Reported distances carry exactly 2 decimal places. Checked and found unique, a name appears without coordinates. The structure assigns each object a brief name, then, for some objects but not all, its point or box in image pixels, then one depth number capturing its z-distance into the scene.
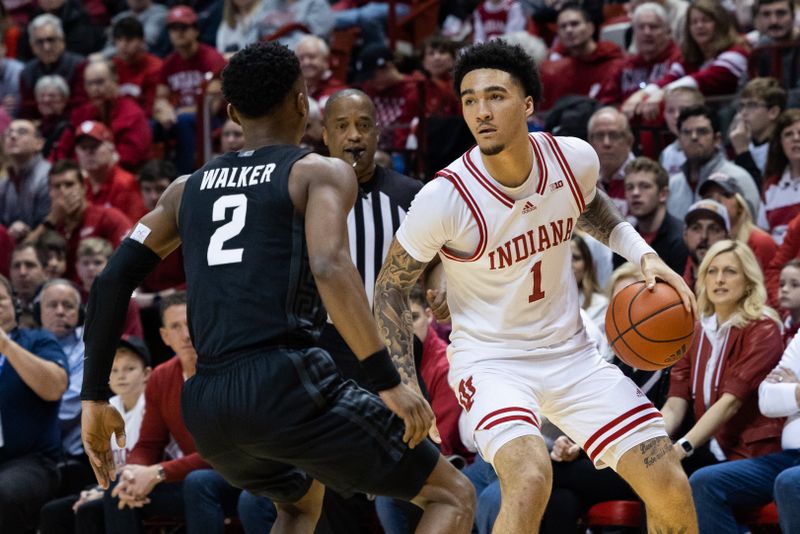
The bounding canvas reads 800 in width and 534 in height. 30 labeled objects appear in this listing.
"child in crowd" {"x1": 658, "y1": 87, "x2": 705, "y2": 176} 18.69
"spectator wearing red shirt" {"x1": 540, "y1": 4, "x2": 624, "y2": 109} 22.25
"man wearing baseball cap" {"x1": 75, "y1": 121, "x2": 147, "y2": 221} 22.58
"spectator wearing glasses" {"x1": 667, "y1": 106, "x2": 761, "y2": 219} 17.42
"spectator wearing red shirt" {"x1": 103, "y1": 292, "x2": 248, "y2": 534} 14.99
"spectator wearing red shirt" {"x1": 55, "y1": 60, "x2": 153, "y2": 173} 24.47
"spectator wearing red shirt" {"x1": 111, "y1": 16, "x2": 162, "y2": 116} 26.95
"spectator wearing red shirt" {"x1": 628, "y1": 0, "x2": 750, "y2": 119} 19.86
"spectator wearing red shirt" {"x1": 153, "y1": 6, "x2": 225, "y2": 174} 25.42
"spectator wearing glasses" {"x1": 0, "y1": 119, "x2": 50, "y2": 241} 23.09
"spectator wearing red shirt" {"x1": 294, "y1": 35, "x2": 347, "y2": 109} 22.89
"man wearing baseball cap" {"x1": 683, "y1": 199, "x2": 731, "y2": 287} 15.65
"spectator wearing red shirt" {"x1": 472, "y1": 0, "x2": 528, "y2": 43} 26.03
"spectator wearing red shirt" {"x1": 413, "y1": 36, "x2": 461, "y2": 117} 22.56
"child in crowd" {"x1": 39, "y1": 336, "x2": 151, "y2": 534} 15.83
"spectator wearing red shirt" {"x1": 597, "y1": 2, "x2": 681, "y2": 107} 21.11
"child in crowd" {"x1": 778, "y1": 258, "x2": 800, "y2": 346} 14.20
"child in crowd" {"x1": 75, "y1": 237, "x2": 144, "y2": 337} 19.77
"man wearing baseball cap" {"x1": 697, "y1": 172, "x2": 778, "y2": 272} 16.33
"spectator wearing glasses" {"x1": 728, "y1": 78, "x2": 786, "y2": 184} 18.00
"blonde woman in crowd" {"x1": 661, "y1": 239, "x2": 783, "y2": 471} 13.62
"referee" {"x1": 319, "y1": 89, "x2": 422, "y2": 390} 13.09
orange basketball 10.46
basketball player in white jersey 10.30
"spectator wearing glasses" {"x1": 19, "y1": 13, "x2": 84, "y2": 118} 27.08
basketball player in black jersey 8.84
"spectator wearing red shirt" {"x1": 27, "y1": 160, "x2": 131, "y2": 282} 21.25
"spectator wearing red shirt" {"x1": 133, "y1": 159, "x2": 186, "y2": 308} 20.22
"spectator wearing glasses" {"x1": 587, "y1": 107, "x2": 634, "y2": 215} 18.11
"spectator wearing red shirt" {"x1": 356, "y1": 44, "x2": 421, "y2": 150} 22.03
